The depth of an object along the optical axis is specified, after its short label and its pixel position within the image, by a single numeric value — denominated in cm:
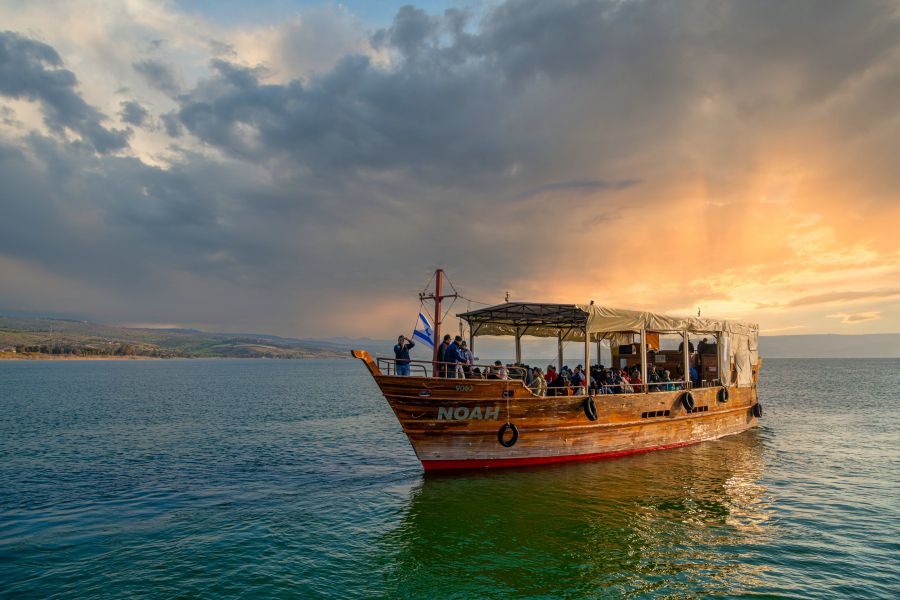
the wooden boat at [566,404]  1734
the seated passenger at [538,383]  1870
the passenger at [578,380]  2127
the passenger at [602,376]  2245
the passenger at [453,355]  1816
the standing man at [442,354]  1819
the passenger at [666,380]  2402
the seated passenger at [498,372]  1842
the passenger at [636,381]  2272
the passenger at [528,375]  1987
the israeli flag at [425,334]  1738
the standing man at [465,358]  1842
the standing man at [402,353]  1752
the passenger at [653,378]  2387
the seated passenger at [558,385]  2061
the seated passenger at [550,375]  2149
